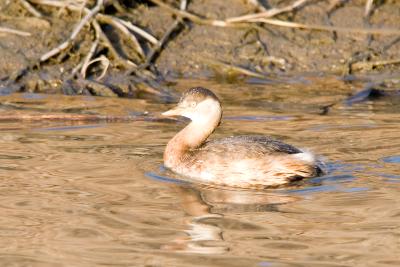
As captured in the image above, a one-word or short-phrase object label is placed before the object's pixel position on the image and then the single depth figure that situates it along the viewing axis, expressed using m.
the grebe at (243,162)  7.44
